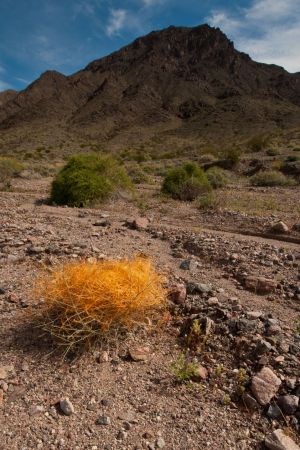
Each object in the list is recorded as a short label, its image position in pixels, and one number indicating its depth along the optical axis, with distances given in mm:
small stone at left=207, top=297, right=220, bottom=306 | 3684
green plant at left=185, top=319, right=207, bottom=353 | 3094
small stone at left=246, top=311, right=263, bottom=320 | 3411
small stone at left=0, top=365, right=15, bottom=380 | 2732
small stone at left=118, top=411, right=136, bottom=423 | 2430
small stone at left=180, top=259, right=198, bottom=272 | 4923
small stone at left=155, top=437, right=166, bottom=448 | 2248
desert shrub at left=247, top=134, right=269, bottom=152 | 26906
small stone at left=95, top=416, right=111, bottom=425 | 2395
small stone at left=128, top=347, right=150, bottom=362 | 2982
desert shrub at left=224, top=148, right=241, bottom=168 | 20453
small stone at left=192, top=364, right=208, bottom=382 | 2759
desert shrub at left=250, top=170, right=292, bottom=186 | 15094
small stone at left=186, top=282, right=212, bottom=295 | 4031
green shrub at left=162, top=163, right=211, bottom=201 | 11523
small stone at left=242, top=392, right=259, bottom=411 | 2502
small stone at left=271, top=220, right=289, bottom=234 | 7090
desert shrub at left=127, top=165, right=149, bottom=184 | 16375
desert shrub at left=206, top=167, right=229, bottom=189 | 14416
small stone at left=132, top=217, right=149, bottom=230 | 7203
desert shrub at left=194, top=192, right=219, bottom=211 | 9469
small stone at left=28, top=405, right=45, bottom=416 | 2432
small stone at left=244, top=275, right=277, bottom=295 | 4281
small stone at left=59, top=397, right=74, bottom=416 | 2454
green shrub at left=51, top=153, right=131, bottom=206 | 10180
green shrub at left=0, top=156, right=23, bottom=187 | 15002
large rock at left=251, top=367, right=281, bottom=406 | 2529
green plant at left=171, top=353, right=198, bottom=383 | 2750
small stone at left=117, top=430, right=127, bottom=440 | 2301
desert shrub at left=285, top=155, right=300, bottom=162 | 19231
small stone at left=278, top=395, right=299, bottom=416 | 2449
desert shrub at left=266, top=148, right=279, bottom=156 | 22533
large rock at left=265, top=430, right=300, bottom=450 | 2188
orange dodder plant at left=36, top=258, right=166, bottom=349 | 3008
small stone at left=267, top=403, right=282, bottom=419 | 2439
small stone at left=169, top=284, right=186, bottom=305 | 3783
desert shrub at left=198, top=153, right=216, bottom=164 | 23861
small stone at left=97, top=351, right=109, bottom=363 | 2924
